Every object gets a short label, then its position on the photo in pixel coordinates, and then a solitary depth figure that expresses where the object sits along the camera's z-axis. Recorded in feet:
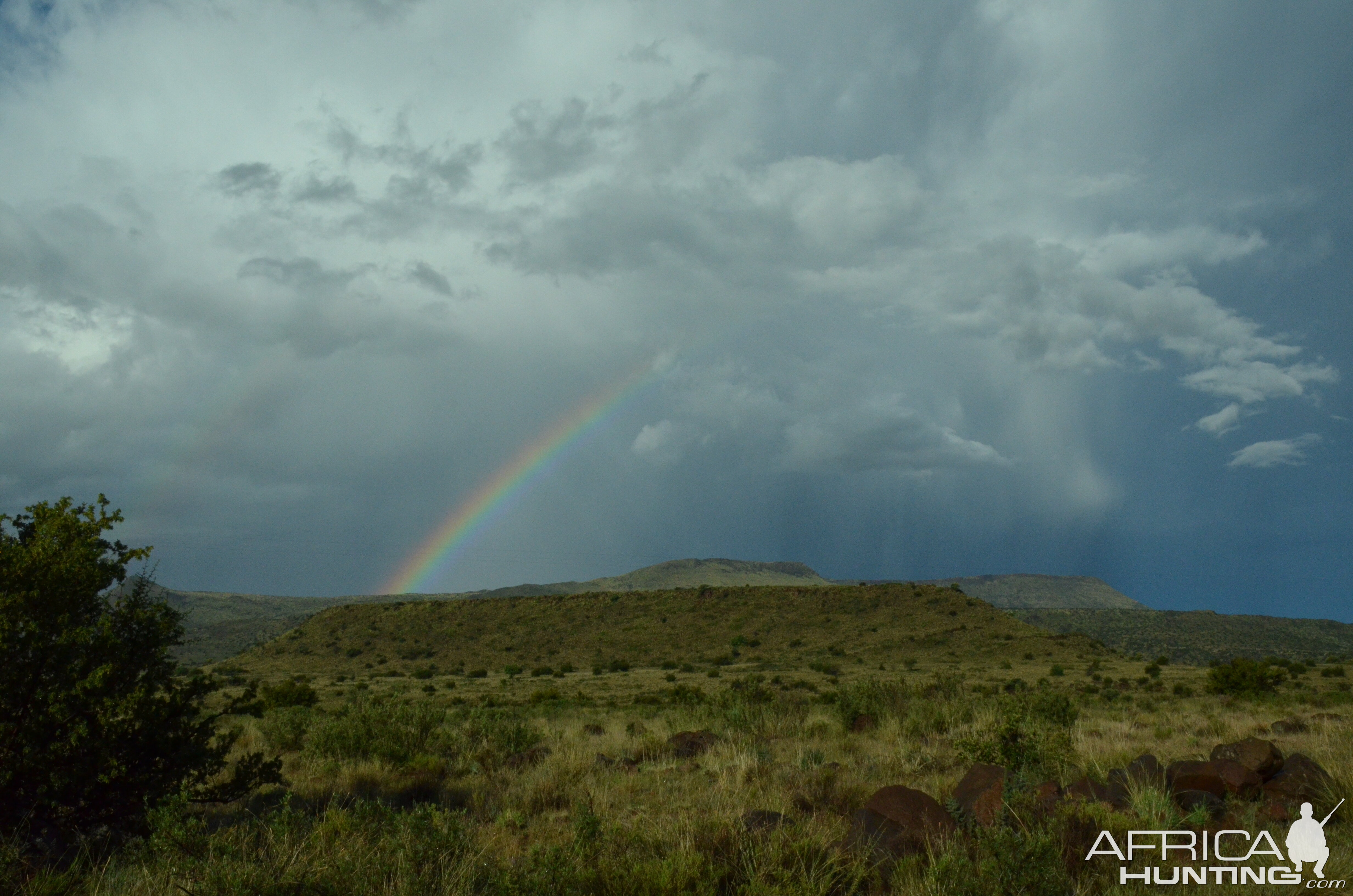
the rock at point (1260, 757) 31.91
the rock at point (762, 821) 25.80
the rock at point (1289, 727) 55.98
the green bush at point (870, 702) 59.31
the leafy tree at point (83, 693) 25.38
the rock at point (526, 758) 44.09
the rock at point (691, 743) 47.39
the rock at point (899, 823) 24.61
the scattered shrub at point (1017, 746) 36.29
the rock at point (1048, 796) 26.78
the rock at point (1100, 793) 28.60
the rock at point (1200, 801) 28.84
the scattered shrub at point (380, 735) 44.14
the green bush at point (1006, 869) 19.84
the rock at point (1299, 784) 30.58
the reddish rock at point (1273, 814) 27.91
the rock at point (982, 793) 26.50
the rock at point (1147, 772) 30.42
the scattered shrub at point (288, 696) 111.65
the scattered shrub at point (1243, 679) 109.29
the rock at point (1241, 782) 30.73
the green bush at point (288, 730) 51.39
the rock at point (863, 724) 56.44
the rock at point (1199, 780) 30.63
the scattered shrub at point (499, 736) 46.57
